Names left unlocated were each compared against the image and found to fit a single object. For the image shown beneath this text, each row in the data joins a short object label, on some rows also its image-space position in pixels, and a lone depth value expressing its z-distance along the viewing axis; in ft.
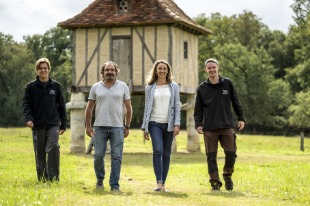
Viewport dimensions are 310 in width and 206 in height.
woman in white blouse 36.68
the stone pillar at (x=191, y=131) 98.12
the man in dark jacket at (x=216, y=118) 38.29
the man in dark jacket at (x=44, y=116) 37.99
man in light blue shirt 36.45
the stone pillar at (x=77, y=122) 91.20
